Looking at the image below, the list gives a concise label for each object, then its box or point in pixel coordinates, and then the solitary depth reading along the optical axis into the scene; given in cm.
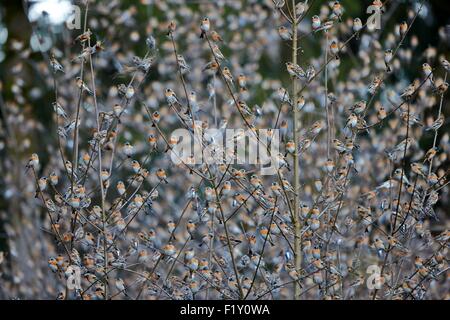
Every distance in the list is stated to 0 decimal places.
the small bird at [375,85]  765
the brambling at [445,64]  764
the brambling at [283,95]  748
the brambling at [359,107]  753
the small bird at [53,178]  744
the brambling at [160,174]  738
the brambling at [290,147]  762
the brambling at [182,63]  741
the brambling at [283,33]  773
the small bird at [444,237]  761
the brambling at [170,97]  726
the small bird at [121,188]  771
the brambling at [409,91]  746
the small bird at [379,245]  765
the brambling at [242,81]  800
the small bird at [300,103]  786
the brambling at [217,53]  739
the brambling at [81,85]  755
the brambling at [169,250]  728
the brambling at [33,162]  745
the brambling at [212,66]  774
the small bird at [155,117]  727
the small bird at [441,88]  754
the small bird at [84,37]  754
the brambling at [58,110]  765
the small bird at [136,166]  757
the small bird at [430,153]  777
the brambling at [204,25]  723
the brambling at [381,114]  775
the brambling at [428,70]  761
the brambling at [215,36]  766
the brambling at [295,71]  759
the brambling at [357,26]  791
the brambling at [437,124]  789
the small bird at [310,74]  769
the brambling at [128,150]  765
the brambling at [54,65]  743
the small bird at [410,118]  761
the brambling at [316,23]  786
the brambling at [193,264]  741
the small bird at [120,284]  748
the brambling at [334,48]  798
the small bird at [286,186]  759
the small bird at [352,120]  752
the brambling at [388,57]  772
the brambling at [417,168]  768
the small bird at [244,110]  758
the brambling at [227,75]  745
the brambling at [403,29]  798
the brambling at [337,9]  777
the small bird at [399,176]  798
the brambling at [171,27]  727
